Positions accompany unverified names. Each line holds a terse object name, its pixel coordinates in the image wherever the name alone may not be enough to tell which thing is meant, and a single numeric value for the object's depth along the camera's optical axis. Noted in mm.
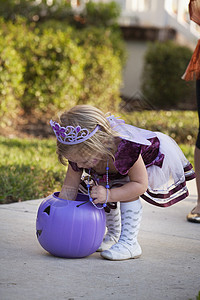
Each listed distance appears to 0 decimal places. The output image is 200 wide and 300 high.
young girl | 3025
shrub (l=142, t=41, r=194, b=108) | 12727
